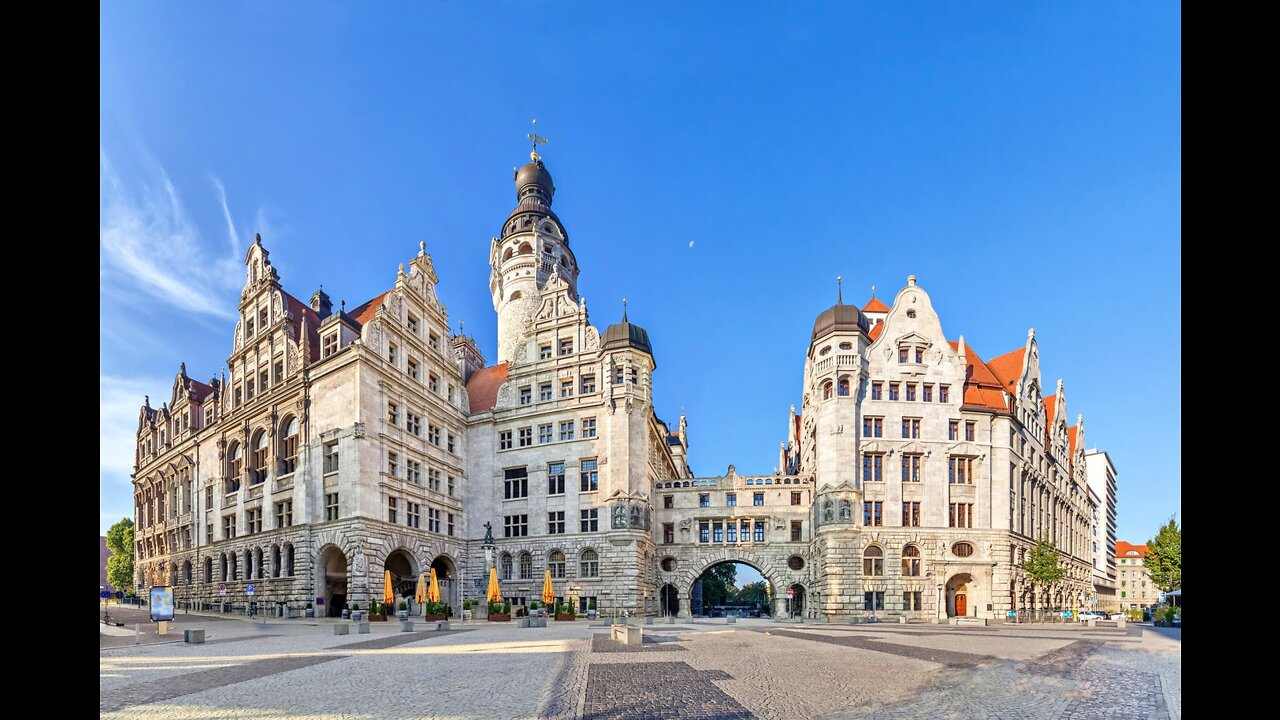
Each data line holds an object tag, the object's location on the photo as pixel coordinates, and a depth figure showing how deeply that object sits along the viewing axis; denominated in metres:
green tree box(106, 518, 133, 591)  84.56
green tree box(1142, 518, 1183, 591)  52.75
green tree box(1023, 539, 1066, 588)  53.22
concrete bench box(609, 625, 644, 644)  22.09
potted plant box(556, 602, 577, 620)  41.30
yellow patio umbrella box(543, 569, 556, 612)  41.25
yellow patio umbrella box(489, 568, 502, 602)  40.59
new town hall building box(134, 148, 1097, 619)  46.06
